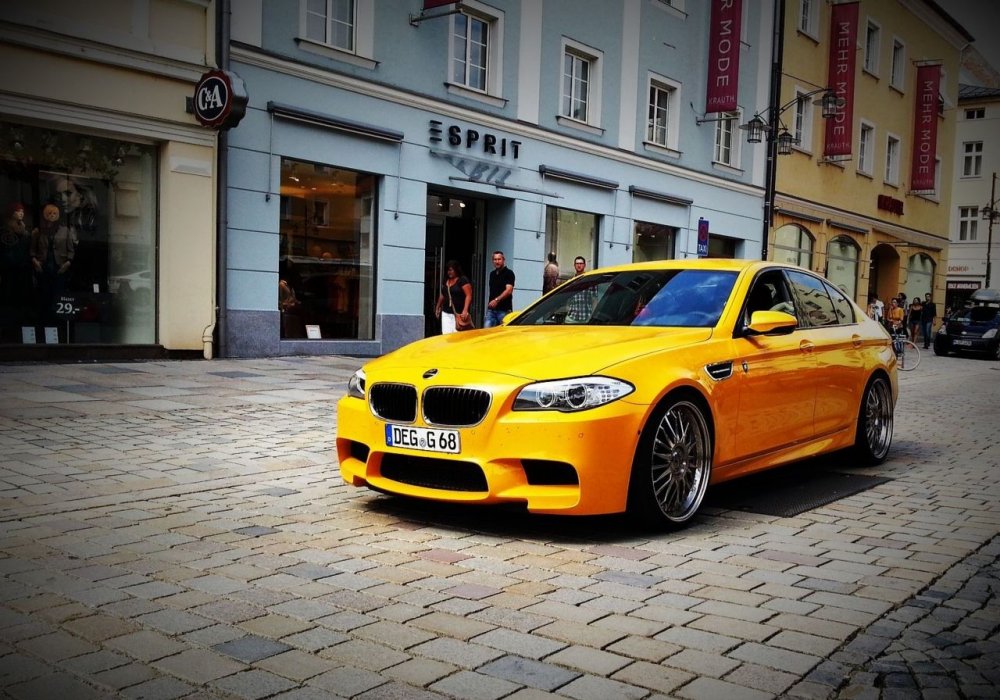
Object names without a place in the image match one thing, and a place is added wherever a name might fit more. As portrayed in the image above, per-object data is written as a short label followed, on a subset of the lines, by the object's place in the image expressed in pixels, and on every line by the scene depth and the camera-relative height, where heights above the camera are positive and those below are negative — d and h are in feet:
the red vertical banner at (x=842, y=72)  94.63 +23.33
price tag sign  41.11 -1.39
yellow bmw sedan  15.34 -1.87
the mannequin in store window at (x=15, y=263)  39.47 +0.47
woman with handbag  45.32 -0.66
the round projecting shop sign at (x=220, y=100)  41.73 +8.14
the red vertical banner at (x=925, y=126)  114.52 +21.77
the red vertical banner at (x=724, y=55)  76.07 +19.81
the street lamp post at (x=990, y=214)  156.25 +15.67
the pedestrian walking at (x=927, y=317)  109.40 -1.55
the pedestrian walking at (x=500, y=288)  46.03 +0.08
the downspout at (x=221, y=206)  44.32 +3.59
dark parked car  91.25 -2.61
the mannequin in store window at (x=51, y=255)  40.50 +0.88
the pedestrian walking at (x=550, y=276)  52.34 +0.88
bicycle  67.67 -3.86
